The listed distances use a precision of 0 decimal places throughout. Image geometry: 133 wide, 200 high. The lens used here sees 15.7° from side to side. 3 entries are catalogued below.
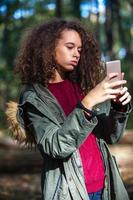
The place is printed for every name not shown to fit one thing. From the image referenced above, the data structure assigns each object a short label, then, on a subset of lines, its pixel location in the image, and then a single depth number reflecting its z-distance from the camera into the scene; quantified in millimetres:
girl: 2402
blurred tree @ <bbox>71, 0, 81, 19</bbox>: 11218
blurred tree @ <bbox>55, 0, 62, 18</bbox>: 11453
